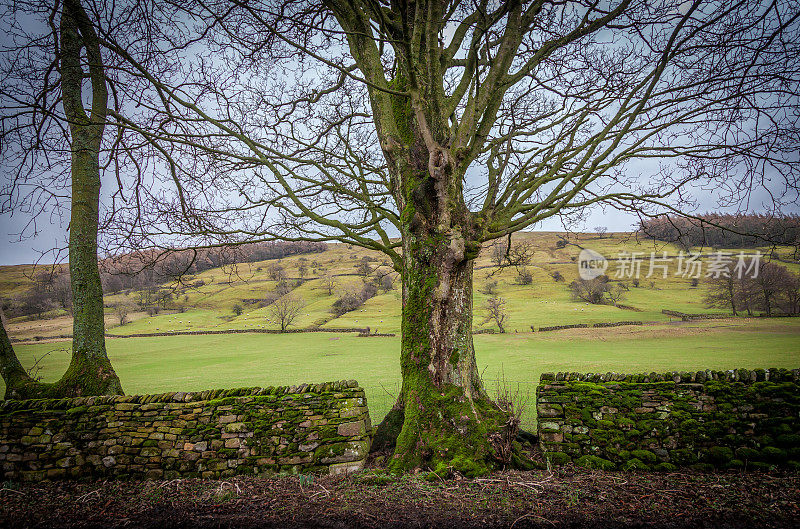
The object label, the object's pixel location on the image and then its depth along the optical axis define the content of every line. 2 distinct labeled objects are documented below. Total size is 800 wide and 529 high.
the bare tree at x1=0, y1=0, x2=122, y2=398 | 6.43
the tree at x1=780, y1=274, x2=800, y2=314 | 30.03
